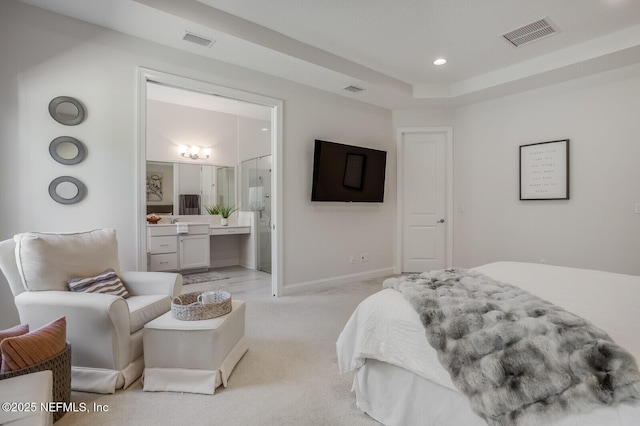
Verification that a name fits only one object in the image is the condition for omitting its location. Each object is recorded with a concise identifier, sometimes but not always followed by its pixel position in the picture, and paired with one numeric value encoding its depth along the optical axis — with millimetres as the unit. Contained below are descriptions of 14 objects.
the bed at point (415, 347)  1323
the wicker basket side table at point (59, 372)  1518
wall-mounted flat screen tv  4098
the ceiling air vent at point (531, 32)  3014
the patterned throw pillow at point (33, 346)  1464
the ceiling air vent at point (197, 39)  2850
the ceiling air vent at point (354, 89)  4121
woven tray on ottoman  1995
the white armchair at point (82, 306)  1849
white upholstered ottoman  1891
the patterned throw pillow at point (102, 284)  2110
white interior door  4988
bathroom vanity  4918
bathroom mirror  5473
